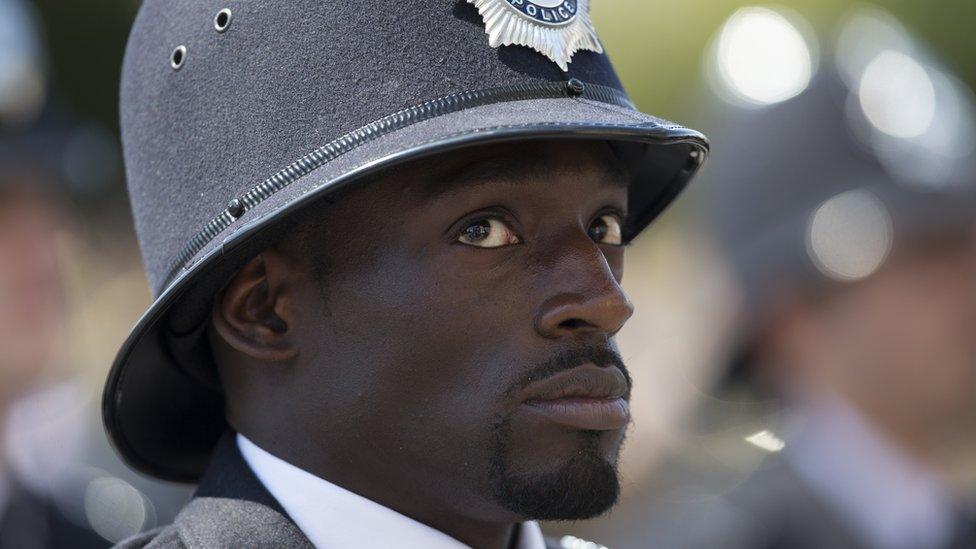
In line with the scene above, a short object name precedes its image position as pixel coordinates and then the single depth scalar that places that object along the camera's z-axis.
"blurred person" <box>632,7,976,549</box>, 8.65
